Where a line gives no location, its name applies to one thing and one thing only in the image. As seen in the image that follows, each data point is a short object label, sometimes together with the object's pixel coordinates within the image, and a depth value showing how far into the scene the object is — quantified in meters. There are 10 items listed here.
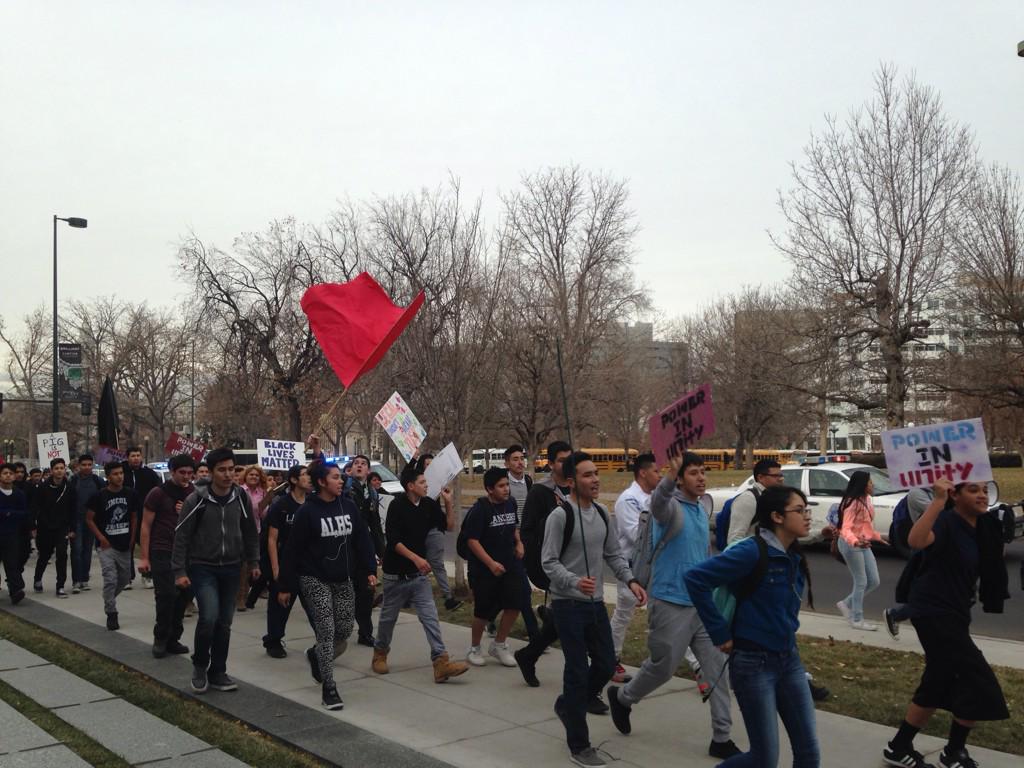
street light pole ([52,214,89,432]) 31.49
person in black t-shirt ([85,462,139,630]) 11.10
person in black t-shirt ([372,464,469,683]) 7.98
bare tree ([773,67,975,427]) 26.98
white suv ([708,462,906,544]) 17.08
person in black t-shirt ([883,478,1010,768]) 5.25
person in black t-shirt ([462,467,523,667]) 8.34
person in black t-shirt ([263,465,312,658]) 9.70
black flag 18.97
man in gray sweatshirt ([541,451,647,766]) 5.77
